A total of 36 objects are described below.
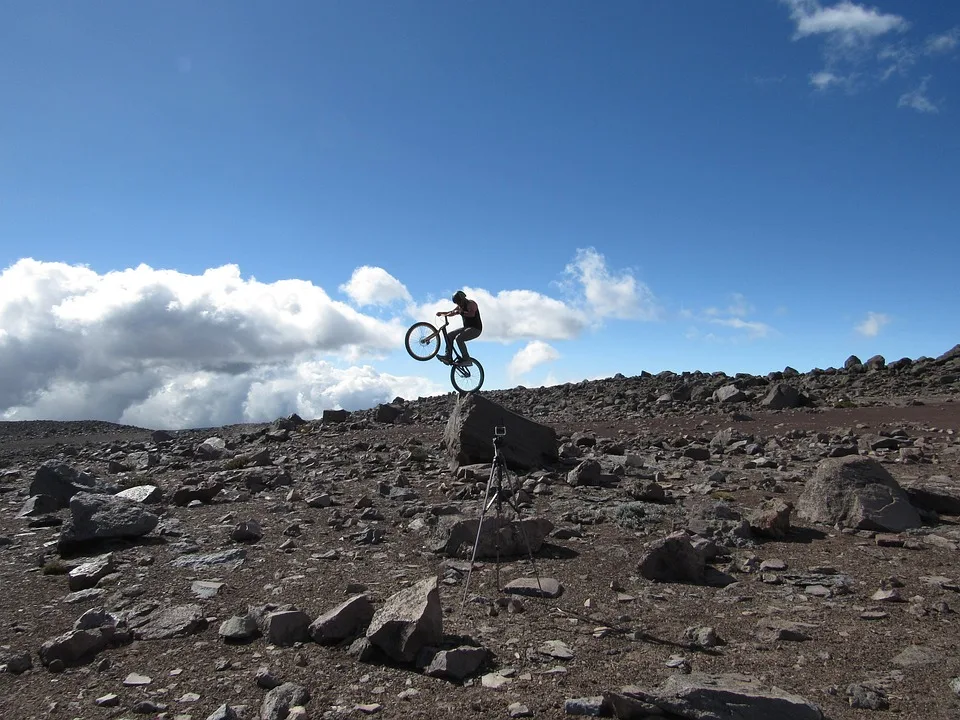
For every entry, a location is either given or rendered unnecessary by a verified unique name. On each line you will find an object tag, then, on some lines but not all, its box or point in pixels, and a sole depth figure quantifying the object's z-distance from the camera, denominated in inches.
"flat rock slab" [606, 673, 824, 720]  176.4
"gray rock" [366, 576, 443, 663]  225.5
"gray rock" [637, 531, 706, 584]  309.9
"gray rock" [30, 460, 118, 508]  526.3
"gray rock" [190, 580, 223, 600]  307.6
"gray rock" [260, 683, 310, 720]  195.8
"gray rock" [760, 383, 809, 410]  1042.1
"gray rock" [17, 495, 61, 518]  506.0
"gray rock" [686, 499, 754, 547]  365.7
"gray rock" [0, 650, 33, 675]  236.5
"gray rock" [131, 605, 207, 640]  260.5
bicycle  585.6
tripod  307.4
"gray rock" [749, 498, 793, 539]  367.2
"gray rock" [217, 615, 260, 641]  251.9
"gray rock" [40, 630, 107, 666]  239.9
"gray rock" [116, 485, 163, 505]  512.1
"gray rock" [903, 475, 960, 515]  400.2
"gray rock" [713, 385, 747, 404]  1093.1
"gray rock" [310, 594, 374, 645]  242.8
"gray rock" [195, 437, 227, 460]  802.8
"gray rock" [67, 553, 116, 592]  327.3
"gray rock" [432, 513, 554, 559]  352.8
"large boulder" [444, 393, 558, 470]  585.9
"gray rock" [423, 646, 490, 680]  215.3
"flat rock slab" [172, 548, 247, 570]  350.6
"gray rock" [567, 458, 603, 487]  522.9
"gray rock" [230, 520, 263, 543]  397.7
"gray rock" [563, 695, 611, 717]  188.4
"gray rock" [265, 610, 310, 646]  245.9
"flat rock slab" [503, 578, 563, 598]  294.8
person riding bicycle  556.1
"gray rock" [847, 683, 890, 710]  189.9
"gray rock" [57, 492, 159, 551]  388.2
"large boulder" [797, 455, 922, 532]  374.3
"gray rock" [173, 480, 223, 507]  517.7
